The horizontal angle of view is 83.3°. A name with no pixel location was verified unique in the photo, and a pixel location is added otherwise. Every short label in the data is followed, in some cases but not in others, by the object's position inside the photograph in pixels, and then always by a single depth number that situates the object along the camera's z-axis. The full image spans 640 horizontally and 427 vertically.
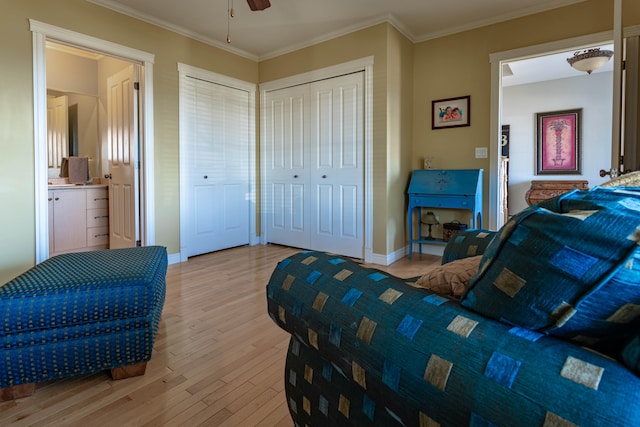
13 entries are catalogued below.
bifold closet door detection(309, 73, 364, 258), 3.99
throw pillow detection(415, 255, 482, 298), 0.82
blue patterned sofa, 0.48
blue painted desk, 3.67
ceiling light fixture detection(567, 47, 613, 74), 3.62
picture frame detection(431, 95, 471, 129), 3.93
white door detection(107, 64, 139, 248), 3.72
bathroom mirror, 4.88
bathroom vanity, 4.16
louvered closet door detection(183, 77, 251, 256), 4.09
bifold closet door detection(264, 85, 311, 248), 4.45
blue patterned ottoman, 1.47
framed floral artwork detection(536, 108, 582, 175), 6.02
